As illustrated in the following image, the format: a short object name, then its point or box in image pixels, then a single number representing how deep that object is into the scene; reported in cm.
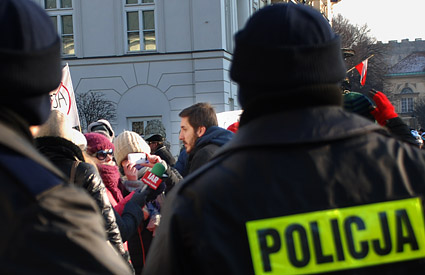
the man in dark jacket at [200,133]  470
